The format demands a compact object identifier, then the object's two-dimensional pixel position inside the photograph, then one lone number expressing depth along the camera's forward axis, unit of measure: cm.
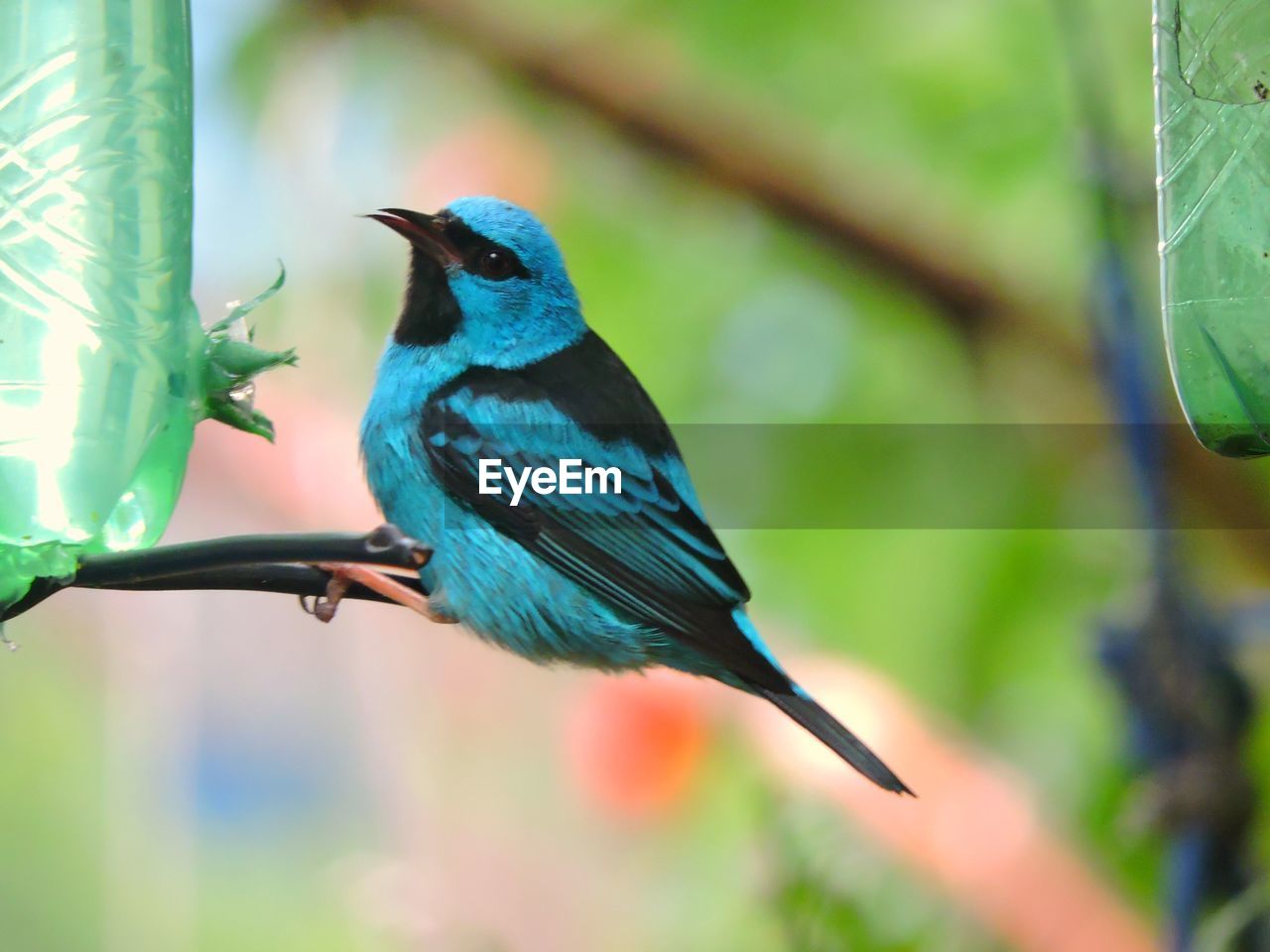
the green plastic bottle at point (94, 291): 416
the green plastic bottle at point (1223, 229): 382
